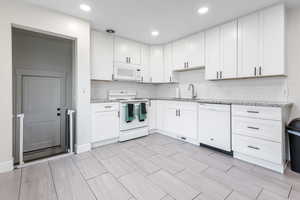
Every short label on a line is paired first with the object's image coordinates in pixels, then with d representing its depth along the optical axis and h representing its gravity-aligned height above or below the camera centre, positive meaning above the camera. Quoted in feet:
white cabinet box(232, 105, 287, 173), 6.63 -1.87
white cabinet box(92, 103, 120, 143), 9.63 -1.65
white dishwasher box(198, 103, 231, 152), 8.35 -1.69
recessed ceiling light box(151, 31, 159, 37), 11.10 +5.31
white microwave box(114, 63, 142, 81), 11.60 +2.34
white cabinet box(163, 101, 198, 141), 10.20 -1.62
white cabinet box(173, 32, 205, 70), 10.74 +3.85
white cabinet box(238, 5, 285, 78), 7.25 +3.13
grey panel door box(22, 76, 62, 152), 10.51 -1.01
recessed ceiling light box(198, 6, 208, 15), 7.78 +5.07
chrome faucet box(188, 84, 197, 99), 12.14 +0.60
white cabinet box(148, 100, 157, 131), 12.77 -1.40
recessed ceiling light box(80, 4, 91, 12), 7.52 +5.04
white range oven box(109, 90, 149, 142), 10.83 -1.88
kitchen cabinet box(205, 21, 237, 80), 8.95 +3.22
